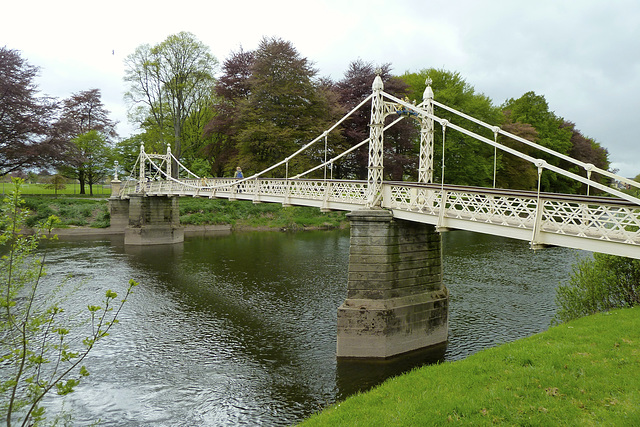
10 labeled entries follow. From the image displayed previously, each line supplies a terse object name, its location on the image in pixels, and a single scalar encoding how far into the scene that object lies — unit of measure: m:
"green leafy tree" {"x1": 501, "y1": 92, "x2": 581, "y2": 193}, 51.47
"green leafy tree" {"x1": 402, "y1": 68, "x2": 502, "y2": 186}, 40.06
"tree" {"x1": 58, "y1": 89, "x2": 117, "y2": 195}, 42.75
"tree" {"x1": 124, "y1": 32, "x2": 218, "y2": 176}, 43.50
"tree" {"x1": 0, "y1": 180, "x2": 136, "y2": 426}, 4.73
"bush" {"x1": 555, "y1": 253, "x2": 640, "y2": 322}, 12.77
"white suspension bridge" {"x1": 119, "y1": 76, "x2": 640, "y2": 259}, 8.78
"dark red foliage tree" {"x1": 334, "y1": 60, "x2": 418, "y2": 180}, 38.19
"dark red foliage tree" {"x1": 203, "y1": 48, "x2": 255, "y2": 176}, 39.72
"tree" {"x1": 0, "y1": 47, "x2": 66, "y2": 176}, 38.19
